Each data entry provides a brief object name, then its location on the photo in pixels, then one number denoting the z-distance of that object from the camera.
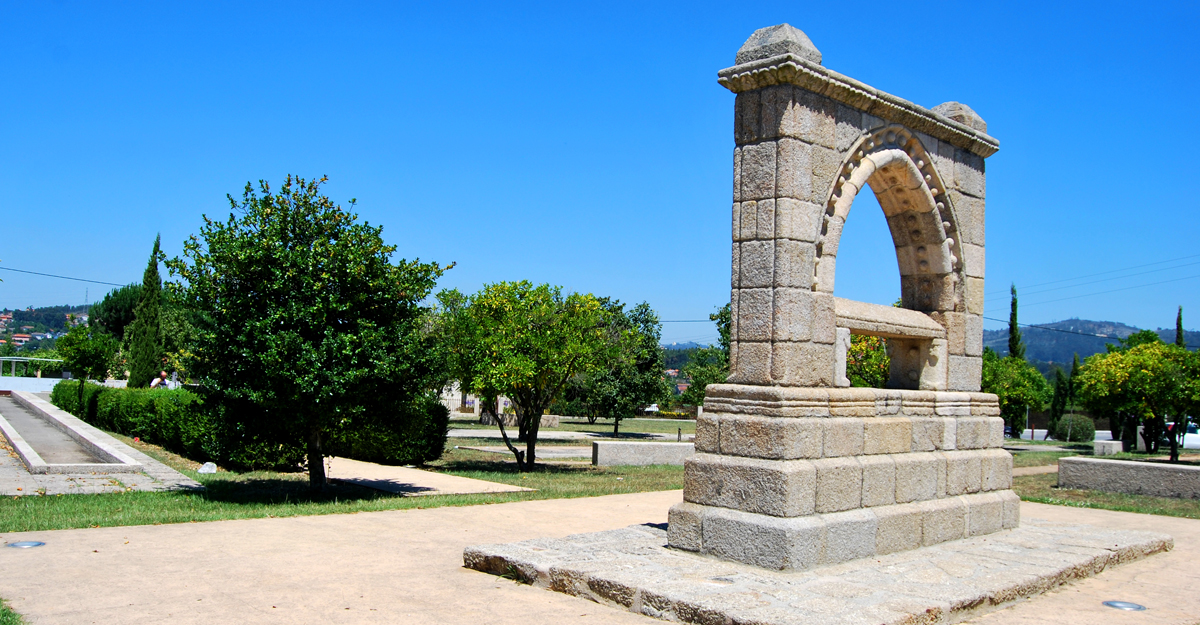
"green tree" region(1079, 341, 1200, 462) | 20.77
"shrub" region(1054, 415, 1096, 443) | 37.97
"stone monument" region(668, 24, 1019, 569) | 6.55
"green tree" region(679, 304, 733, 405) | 29.81
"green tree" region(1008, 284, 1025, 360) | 44.88
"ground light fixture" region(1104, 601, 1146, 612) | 6.08
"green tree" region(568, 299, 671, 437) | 33.69
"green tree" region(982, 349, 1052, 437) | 26.10
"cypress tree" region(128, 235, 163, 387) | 30.66
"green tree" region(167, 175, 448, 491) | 10.09
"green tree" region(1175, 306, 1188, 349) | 42.74
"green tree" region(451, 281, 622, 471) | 15.34
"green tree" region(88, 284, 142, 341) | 56.88
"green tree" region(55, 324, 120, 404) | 30.16
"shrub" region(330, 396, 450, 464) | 15.63
